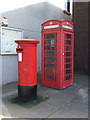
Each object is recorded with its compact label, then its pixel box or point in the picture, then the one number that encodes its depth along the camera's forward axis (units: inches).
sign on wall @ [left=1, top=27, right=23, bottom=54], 221.4
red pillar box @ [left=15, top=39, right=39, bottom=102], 159.9
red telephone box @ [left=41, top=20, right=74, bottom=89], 200.5
